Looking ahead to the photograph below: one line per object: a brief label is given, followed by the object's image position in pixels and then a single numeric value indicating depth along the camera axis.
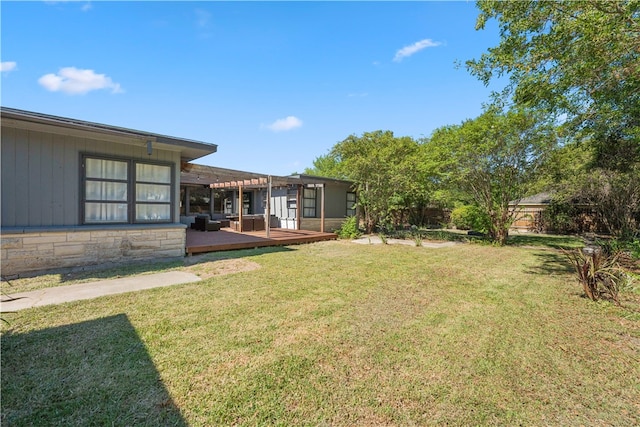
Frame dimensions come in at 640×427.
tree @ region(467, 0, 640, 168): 4.32
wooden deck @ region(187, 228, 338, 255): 8.30
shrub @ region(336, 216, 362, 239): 12.92
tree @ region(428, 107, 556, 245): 10.15
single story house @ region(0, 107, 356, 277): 5.36
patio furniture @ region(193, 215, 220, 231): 12.70
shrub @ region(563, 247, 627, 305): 4.50
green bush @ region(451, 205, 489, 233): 14.44
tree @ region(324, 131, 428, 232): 12.56
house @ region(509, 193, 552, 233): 18.84
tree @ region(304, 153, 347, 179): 34.44
